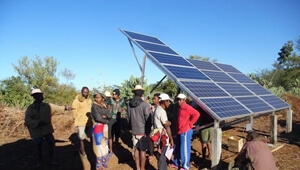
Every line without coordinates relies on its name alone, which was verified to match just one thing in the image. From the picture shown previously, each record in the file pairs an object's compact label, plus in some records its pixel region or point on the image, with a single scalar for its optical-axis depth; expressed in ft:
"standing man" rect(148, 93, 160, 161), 19.52
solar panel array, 21.34
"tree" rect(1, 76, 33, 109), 48.56
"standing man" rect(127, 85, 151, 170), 18.63
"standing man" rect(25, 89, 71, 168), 19.90
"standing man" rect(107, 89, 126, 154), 23.67
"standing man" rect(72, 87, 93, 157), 21.62
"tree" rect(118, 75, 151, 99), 43.83
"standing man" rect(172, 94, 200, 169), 19.24
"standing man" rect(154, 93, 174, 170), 18.06
